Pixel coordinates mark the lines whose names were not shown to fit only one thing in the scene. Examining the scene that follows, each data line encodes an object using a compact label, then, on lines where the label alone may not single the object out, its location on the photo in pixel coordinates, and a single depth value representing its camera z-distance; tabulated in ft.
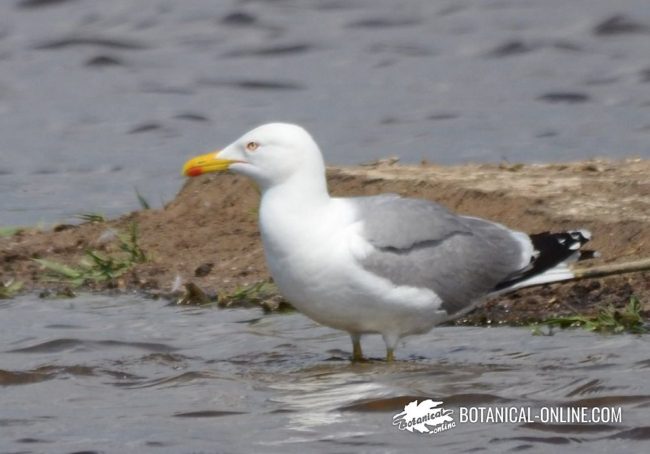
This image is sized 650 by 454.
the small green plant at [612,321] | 52.90
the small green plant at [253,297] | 60.25
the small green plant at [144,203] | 72.20
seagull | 49.03
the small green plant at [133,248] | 65.16
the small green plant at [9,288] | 62.95
